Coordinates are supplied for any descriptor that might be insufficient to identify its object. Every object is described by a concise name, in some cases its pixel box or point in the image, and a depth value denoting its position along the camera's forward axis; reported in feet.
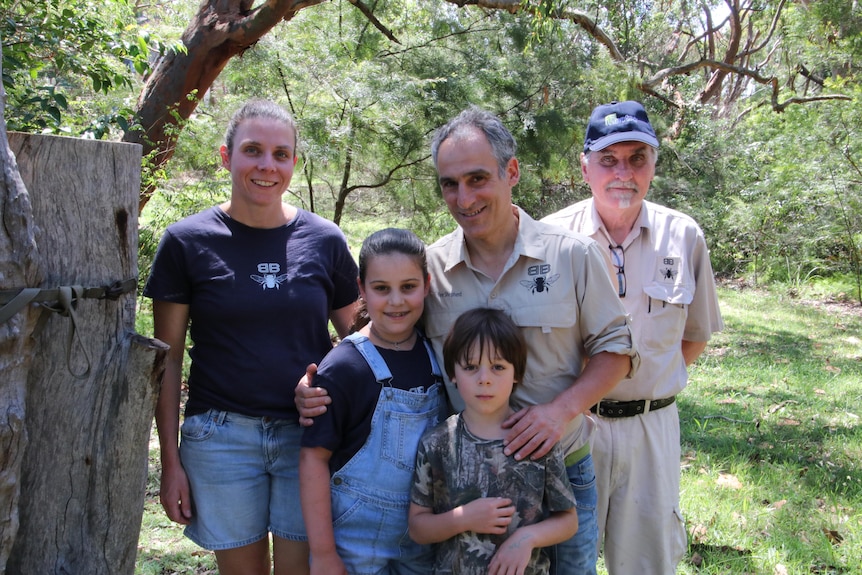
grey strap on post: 5.40
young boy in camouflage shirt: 6.59
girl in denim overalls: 6.96
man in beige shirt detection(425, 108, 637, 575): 7.34
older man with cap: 8.64
